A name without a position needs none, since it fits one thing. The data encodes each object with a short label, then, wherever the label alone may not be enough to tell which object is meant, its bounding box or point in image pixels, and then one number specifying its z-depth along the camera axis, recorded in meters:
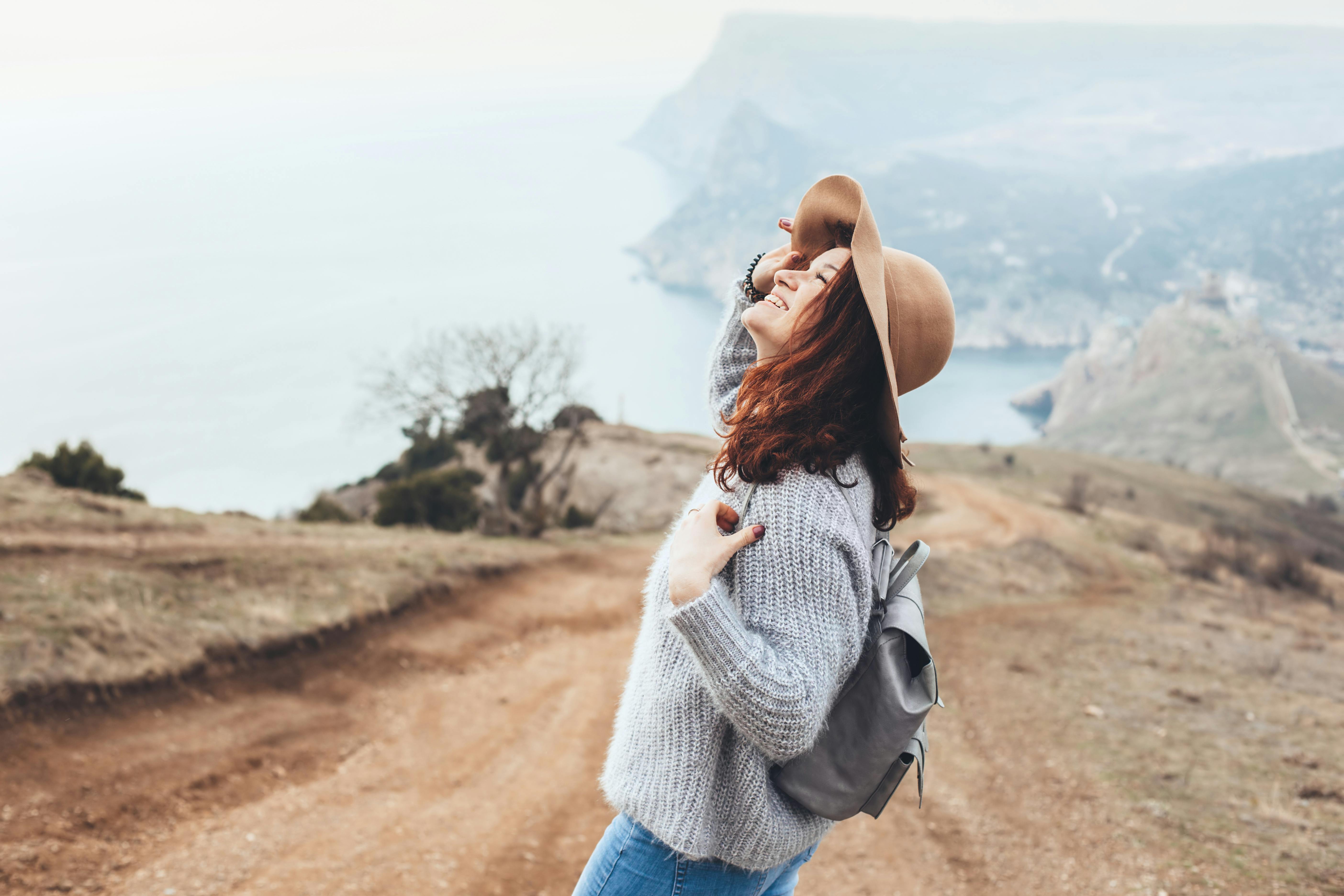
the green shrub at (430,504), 19.78
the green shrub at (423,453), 30.09
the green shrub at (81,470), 14.51
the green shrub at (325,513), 18.44
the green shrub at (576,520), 23.34
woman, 1.61
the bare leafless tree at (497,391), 20.12
